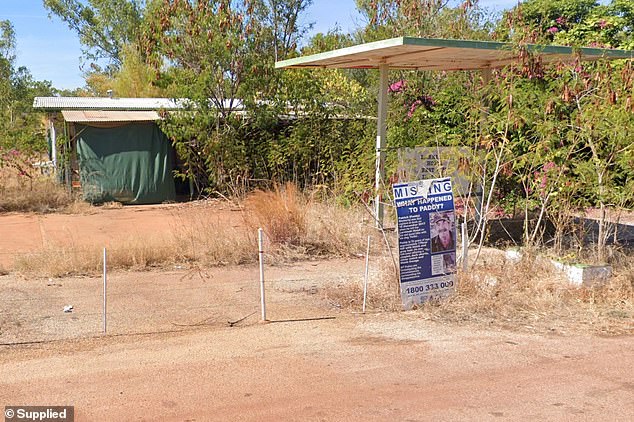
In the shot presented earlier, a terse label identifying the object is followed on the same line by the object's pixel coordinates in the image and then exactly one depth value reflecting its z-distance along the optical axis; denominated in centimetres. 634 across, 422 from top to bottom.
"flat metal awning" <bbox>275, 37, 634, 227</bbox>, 979
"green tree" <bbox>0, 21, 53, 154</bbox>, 1825
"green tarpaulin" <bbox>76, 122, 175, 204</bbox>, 1705
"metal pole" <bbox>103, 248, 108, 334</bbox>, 676
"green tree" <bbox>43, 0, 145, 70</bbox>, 3984
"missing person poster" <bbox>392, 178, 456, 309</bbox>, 744
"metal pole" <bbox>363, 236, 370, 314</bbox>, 761
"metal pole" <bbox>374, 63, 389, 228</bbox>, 1190
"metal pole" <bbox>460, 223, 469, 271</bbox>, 818
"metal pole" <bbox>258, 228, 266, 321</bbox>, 713
